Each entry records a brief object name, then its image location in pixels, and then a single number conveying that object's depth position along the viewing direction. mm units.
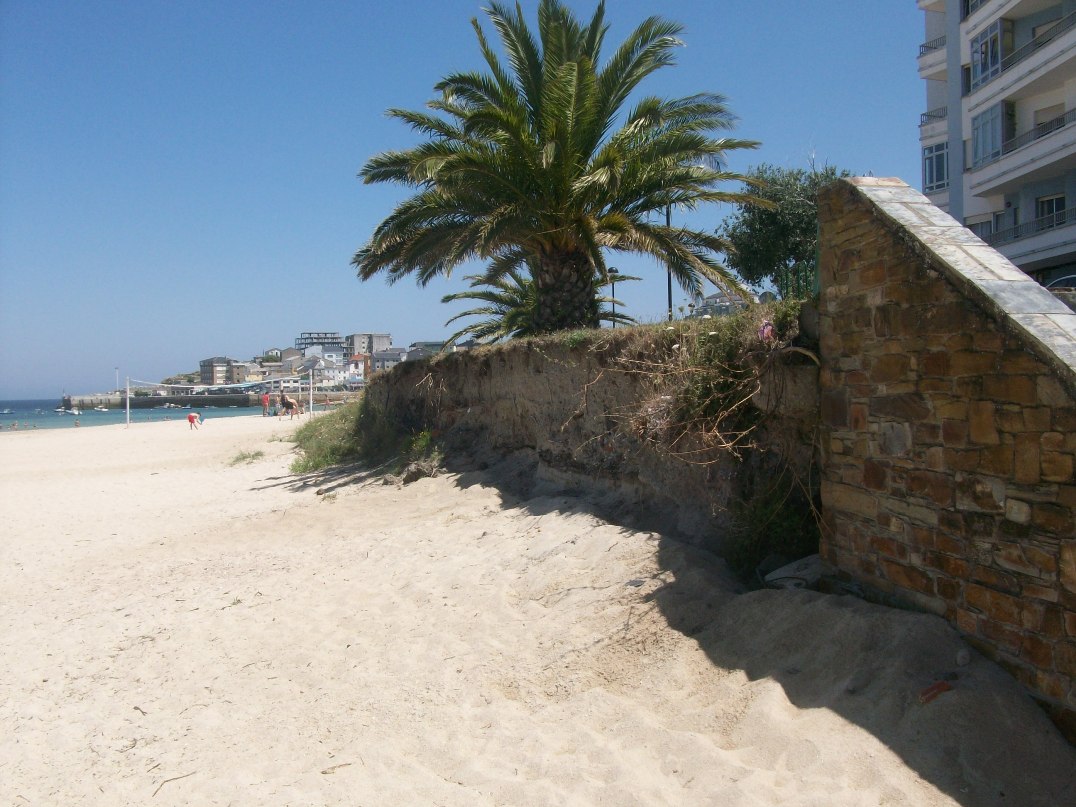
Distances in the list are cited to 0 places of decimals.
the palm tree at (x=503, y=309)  15680
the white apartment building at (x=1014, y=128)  19219
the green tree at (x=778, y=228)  17531
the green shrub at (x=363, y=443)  12000
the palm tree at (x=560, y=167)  10094
